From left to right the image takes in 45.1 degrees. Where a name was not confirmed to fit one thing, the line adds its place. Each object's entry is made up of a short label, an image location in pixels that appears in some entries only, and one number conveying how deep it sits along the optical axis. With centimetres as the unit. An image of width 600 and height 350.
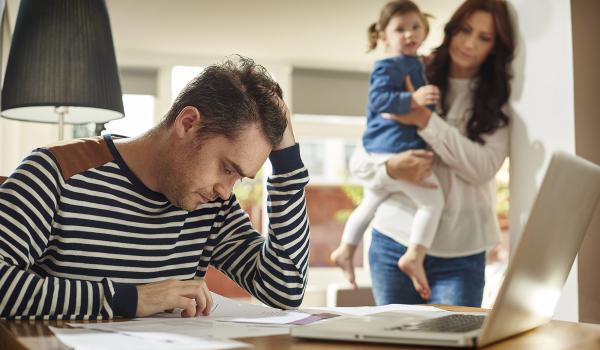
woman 218
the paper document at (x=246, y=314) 107
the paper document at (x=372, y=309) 118
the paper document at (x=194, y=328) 89
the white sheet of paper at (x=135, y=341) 77
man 123
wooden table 81
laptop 78
